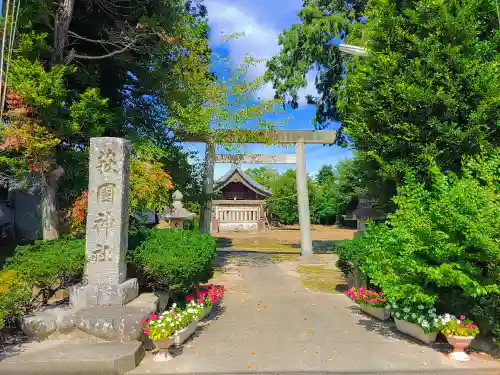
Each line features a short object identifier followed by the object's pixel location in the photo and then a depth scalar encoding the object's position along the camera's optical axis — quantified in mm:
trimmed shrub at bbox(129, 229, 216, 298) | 6191
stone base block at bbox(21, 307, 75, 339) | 5223
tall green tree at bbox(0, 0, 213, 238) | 7047
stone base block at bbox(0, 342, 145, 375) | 4402
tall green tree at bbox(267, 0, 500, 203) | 6480
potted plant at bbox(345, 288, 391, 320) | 6680
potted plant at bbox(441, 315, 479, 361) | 4957
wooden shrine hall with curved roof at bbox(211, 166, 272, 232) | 35188
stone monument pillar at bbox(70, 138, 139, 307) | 6141
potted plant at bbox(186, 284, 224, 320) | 6730
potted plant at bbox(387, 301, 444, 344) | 5359
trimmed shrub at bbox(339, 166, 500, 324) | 4782
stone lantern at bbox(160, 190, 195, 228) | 12129
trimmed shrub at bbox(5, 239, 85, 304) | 5867
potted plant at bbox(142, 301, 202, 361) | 4934
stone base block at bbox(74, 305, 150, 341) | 5141
